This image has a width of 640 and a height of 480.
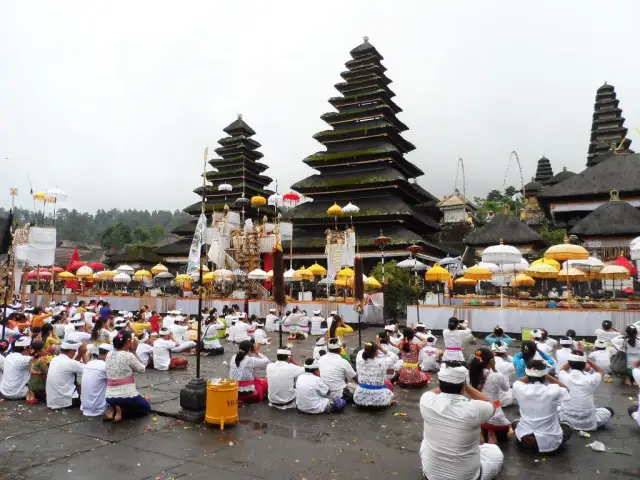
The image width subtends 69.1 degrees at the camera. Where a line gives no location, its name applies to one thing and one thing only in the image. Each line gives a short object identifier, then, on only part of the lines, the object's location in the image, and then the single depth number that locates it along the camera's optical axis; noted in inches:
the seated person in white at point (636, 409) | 279.7
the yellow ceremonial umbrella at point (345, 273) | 978.7
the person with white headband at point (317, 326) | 847.7
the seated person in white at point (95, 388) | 324.5
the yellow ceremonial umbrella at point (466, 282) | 1011.9
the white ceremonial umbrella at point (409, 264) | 954.8
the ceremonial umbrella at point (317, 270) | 1144.8
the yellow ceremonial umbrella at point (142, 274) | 1341.5
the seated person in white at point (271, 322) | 880.2
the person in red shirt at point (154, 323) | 685.9
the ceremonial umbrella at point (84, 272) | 1328.7
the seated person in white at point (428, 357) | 473.4
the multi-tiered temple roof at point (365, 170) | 1348.4
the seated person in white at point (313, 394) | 326.3
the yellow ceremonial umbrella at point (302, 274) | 1095.6
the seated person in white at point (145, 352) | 498.9
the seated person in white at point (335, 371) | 342.0
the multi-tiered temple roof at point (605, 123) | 1899.6
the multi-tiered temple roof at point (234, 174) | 1861.5
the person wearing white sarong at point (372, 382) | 334.3
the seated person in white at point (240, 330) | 680.4
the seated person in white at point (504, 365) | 340.5
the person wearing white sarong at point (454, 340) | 424.8
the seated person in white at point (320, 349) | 394.0
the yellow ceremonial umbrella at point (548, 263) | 784.9
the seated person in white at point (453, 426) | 189.2
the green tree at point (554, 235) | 1436.5
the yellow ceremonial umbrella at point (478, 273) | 795.2
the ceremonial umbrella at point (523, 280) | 967.7
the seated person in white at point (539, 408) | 247.3
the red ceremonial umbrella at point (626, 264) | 850.5
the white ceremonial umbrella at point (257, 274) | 1107.9
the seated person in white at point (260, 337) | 671.8
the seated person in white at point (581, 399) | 280.7
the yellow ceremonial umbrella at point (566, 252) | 663.4
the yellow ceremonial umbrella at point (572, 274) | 799.7
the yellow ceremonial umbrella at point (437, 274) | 853.8
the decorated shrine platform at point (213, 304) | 927.0
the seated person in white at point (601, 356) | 418.0
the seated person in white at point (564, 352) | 343.9
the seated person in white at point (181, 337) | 577.6
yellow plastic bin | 297.7
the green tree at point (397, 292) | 954.1
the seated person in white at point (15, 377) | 370.3
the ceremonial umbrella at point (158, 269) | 1434.5
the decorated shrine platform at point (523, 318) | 689.6
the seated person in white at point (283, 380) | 340.2
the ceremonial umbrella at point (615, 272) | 752.3
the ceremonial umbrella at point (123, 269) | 1393.9
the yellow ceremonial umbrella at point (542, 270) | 759.7
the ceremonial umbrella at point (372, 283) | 929.1
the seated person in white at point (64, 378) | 339.9
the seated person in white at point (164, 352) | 495.5
